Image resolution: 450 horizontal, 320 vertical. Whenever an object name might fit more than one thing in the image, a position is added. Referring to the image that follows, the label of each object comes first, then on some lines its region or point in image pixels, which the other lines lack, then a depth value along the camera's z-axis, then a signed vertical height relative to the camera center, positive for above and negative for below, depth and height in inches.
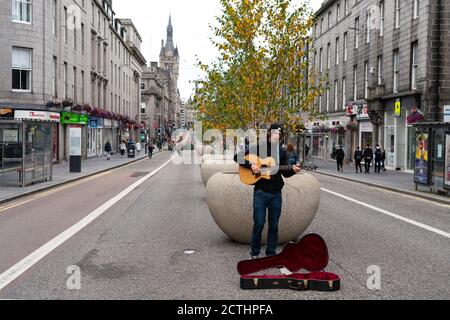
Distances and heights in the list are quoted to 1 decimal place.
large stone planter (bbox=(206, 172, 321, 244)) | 321.7 -37.6
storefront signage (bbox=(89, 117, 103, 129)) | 1559.9 +63.9
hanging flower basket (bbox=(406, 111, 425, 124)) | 1145.4 +65.6
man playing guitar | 281.9 -28.5
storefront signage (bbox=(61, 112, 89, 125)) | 1416.1 +71.6
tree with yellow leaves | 750.5 +123.9
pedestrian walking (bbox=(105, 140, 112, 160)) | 1834.4 -9.6
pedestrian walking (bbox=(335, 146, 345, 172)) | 1256.8 -24.0
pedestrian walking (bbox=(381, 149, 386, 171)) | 1262.3 -26.1
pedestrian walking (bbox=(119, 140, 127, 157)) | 2148.1 -14.8
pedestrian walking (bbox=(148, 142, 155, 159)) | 2057.0 -19.5
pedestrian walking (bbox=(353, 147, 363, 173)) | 1219.7 -27.6
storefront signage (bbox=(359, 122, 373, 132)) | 1508.4 +59.0
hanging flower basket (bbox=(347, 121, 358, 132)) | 1624.0 +63.0
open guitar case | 234.5 -59.3
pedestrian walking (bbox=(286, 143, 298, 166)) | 882.6 -7.5
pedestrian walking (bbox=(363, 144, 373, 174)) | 1207.6 -24.9
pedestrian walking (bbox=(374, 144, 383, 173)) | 1224.2 -20.5
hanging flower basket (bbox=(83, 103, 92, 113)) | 1602.9 +113.3
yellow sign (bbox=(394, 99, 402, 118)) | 1258.6 +91.4
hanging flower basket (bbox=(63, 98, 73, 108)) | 1392.3 +110.3
